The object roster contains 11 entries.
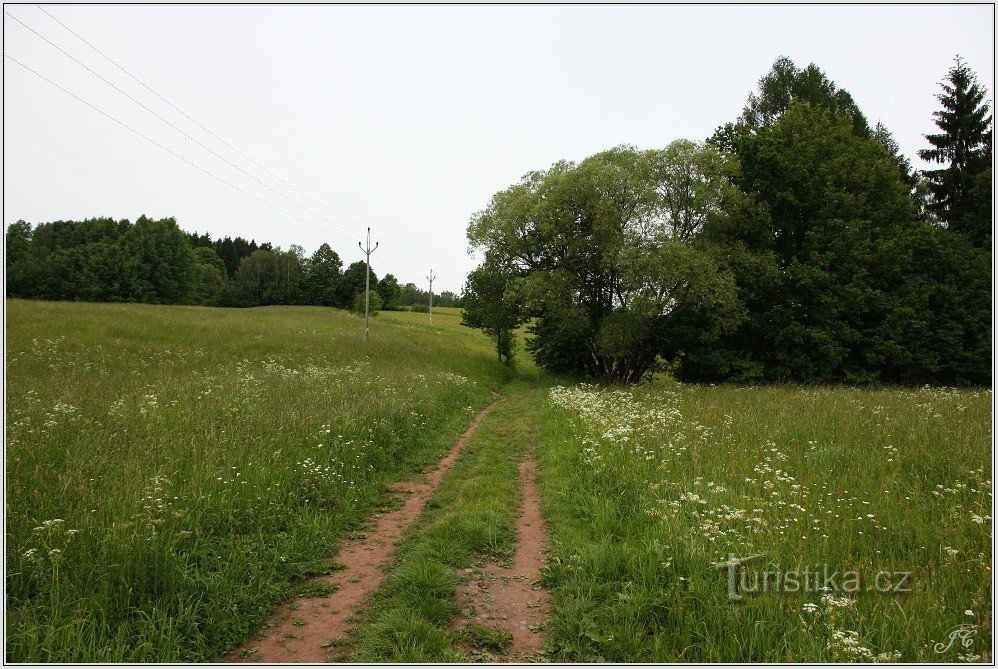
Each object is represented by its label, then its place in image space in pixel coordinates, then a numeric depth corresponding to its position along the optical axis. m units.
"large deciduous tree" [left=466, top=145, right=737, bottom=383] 24.83
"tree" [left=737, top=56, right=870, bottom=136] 35.38
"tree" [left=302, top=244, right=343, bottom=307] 98.50
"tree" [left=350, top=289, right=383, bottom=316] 77.60
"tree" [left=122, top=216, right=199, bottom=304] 81.38
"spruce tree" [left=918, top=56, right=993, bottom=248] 30.28
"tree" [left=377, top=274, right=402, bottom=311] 105.75
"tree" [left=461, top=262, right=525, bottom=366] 32.31
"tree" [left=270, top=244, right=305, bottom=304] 102.50
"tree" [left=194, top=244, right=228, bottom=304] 99.46
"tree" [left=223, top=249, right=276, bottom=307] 103.81
